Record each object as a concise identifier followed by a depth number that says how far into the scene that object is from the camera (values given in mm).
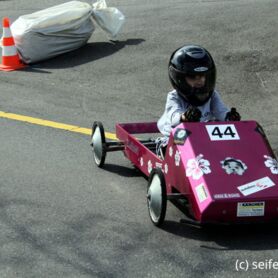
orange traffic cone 11609
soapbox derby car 5703
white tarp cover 11781
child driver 6633
